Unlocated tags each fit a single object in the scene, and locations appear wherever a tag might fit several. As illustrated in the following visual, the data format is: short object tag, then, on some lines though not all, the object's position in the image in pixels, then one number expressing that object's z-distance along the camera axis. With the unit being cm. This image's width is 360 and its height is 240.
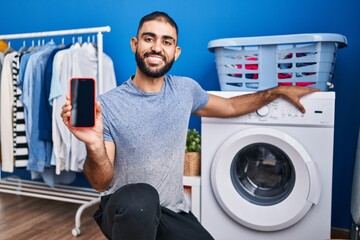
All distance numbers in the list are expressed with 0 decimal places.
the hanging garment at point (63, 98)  213
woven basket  178
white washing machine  156
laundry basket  162
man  124
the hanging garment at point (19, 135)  225
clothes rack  216
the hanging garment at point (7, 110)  228
